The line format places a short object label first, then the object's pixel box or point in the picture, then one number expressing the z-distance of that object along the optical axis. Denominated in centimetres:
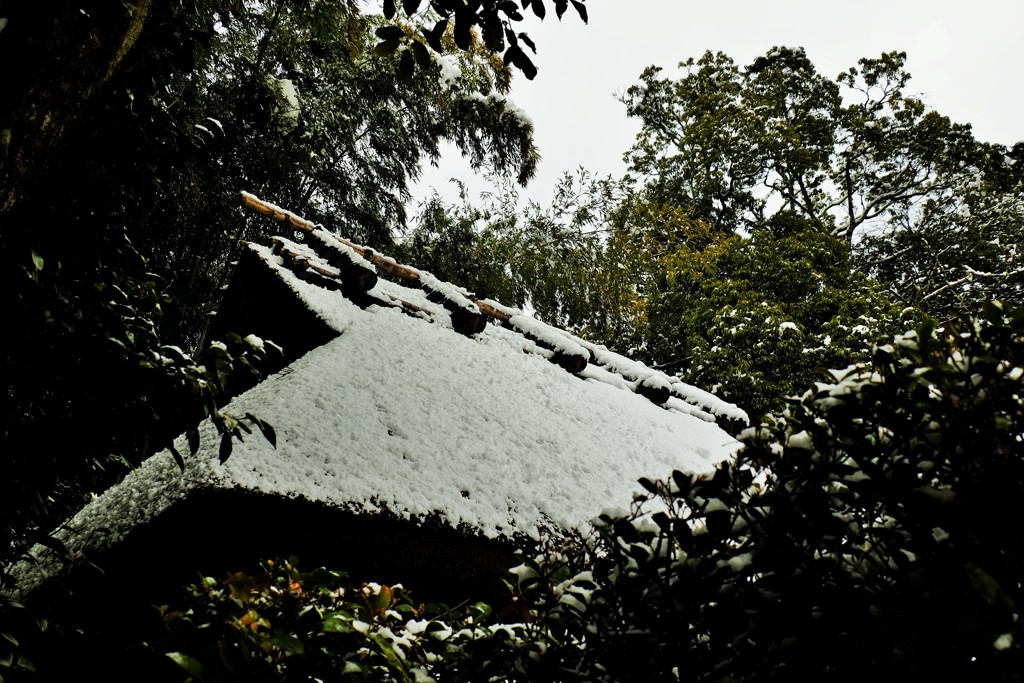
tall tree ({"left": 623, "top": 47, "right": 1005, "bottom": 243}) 1509
